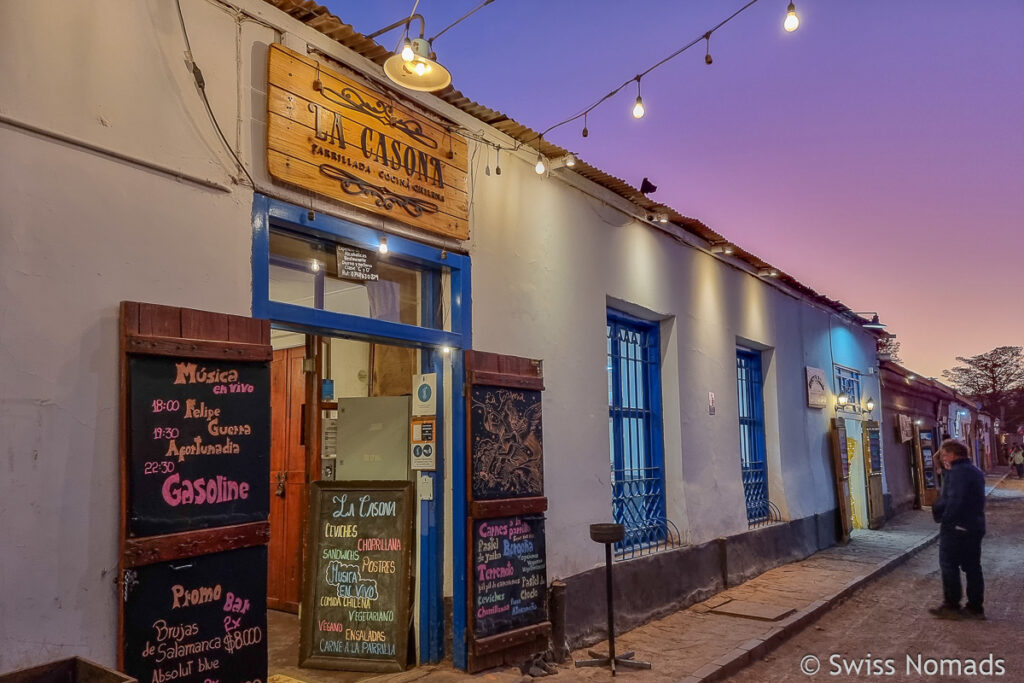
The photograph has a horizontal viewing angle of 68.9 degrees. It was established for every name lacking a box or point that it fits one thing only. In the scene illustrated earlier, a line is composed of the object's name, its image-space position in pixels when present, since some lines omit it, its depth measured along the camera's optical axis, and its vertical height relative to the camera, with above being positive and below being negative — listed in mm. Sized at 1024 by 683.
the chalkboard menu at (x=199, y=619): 3672 -889
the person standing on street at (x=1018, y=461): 38031 -1612
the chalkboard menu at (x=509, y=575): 5656 -1056
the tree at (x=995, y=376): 73062 +5336
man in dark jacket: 7903 -1119
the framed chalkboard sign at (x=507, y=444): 5848 -30
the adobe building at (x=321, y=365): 3625 +562
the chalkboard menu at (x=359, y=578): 5652 -1043
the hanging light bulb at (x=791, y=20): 4809 +2670
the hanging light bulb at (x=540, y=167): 6682 +2427
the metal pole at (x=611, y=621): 5840 -1423
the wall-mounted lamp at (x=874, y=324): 16625 +2405
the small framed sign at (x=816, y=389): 12742 +780
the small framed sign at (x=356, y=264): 5250 +1270
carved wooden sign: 4746 +2059
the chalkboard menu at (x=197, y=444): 3770 +13
